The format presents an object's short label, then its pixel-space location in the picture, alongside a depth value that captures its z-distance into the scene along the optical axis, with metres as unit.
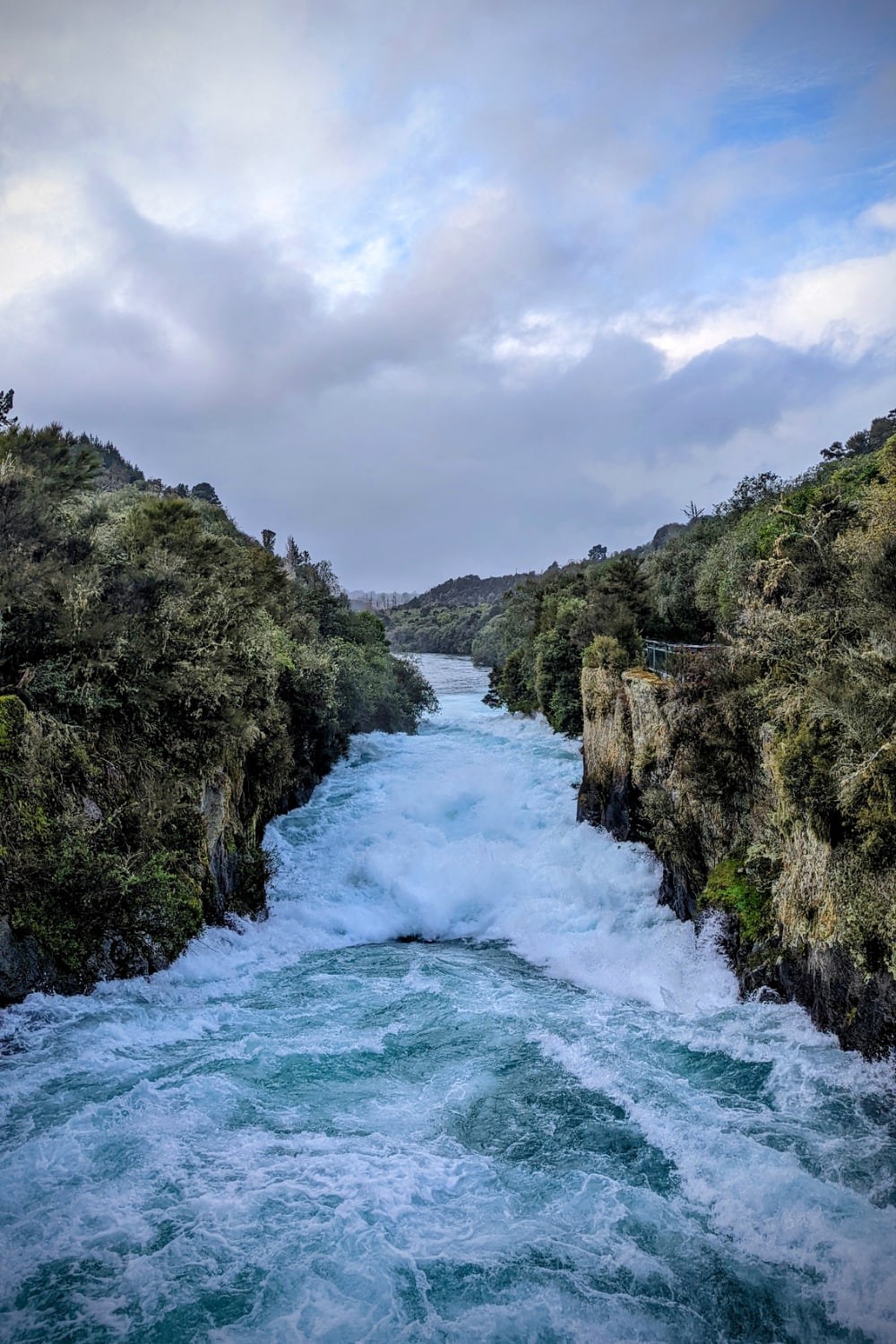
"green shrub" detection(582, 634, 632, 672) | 22.28
